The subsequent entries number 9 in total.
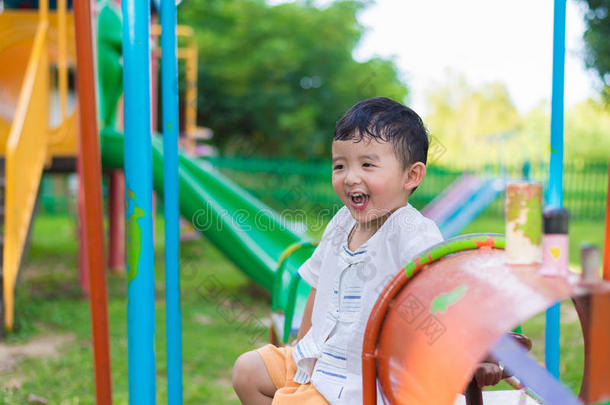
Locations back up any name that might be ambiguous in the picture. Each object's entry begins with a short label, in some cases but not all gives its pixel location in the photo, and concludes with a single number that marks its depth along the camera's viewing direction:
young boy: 1.51
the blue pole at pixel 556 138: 1.80
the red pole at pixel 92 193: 1.88
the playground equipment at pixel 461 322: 1.05
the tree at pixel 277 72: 17.30
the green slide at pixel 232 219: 4.20
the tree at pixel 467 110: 25.44
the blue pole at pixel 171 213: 1.89
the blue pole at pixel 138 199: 1.77
